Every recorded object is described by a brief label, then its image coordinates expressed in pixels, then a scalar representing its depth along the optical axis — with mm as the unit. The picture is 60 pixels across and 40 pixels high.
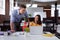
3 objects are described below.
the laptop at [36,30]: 1479
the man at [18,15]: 1585
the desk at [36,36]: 1279
